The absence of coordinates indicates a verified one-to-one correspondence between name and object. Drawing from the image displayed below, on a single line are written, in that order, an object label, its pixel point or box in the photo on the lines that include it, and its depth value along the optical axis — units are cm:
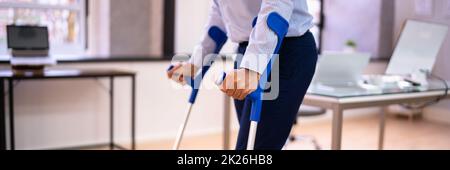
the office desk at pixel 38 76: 495
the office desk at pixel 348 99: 369
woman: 288
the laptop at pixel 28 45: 531
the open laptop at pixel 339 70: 423
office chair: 583
